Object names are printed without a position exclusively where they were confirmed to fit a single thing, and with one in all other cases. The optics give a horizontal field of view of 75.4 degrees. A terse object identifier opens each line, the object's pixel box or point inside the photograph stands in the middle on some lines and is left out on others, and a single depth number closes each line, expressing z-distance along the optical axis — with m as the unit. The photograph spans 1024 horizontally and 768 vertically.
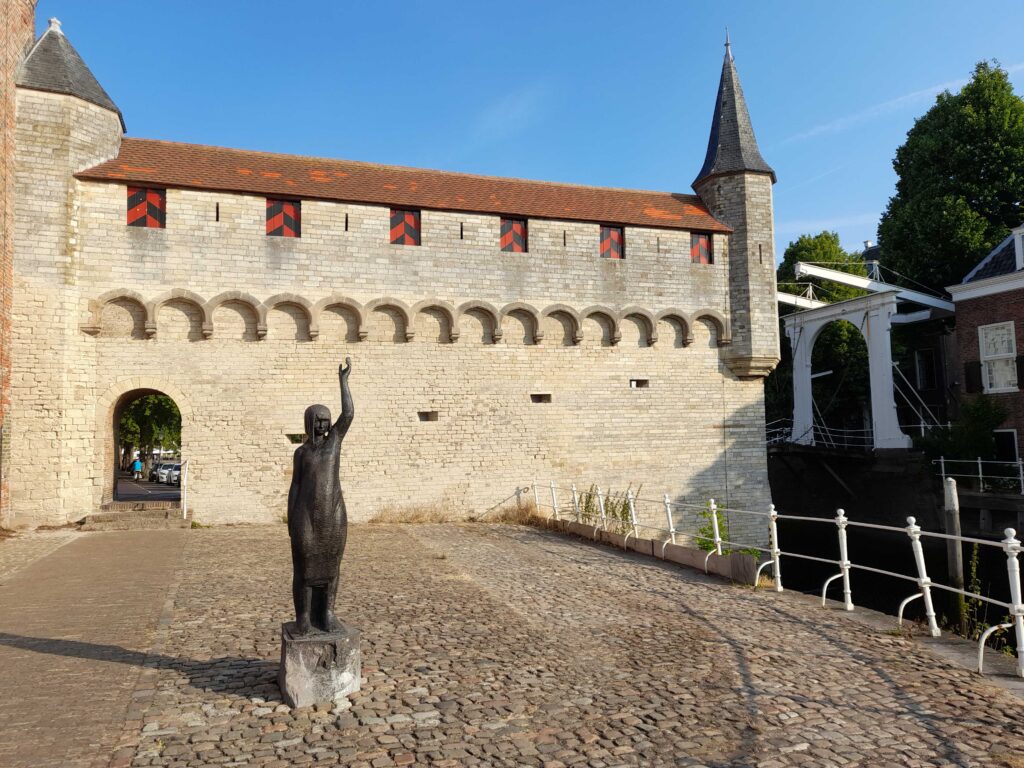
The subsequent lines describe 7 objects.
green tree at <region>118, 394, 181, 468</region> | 33.50
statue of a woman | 4.62
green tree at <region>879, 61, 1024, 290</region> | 22.92
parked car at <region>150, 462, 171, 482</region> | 33.68
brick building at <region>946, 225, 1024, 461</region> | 19.38
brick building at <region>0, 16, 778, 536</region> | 14.03
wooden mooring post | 10.19
